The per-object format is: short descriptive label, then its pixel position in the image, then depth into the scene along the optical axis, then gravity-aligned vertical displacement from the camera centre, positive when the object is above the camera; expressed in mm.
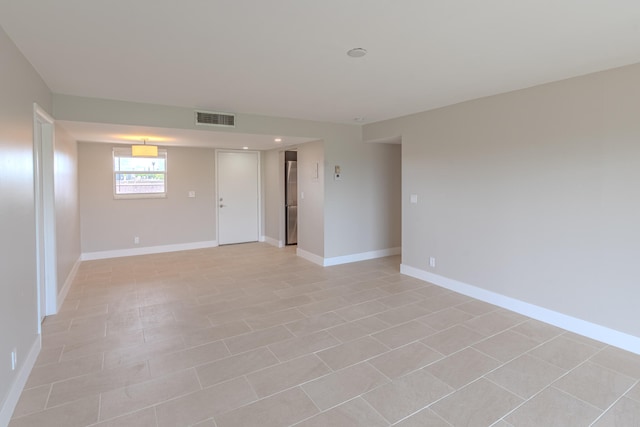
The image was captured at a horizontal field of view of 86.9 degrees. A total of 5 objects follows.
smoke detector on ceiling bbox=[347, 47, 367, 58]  2528 +1147
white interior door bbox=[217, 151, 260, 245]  7523 +139
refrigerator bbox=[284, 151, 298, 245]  7474 +117
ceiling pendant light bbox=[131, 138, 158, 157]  5332 +813
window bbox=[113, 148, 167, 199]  6406 +530
